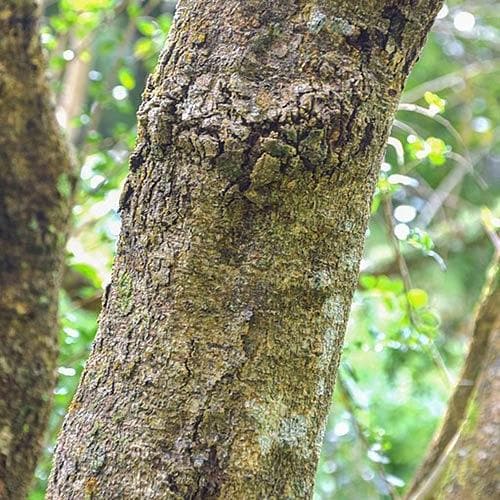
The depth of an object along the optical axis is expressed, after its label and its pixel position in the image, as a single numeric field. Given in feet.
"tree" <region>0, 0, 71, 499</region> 7.83
